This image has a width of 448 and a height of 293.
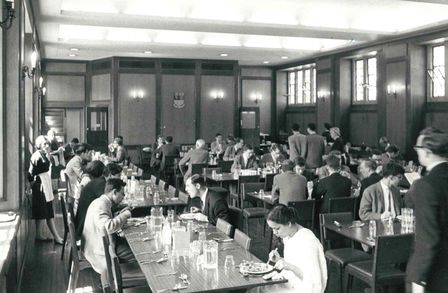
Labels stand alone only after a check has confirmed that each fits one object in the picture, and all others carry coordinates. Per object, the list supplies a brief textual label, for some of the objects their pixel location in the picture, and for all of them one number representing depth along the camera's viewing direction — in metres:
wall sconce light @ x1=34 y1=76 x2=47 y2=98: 10.82
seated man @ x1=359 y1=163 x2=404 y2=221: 5.41
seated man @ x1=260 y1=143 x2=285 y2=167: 10.78
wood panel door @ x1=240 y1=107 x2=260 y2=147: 17.22
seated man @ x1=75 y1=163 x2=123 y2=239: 5.30
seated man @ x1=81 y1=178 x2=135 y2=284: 4.55
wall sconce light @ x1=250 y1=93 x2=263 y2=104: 18.22
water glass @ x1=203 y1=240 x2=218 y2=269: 3.59
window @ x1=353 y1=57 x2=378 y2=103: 13.45
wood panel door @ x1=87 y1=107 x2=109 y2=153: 15.96
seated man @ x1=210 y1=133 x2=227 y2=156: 13.70
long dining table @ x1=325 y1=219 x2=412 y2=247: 4.61
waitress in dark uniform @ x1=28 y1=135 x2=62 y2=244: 6.63
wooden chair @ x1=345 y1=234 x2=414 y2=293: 4.04
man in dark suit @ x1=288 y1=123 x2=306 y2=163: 9.71
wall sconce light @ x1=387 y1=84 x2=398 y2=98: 12.07
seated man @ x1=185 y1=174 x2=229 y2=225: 5.27
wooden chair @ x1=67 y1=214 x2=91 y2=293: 4.68
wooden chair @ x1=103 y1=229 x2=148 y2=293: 3.57
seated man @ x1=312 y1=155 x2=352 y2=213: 6.25
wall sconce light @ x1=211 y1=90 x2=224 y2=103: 16.80
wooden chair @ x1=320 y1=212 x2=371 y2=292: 4.85
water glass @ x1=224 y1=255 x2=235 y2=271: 3.55
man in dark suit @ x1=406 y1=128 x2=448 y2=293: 2.72
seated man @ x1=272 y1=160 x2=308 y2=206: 6.62
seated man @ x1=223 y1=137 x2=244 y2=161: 12.27
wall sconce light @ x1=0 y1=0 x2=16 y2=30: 3.99
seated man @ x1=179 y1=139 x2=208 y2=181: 10.84
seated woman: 3.26
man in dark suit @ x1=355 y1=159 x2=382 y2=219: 6.31
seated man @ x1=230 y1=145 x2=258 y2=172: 10.28
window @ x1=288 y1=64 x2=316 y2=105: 16.54
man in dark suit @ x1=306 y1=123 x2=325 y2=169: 9.66
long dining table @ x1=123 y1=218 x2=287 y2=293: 3.19
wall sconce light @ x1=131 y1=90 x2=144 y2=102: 15.91
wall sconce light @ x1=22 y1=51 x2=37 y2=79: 7.59
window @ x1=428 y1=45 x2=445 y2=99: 11.30
